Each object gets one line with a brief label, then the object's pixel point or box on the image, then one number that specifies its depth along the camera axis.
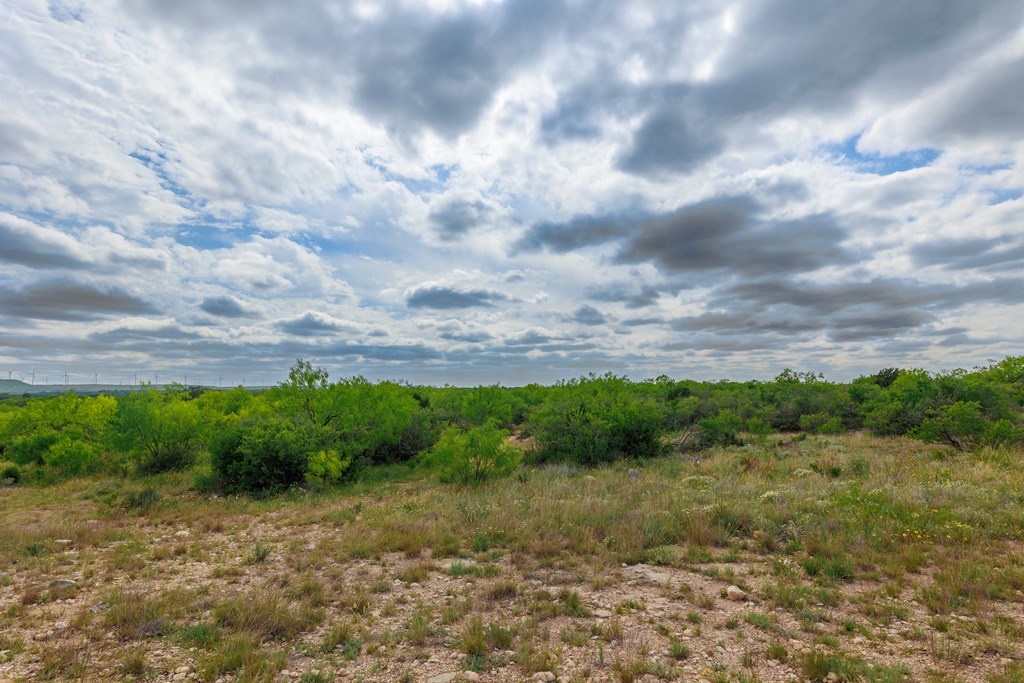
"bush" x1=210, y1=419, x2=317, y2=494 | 14.71
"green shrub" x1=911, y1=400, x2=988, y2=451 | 15.33
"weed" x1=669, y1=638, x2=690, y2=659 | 5.04
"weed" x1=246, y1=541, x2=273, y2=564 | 8.29
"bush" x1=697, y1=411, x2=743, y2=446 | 20.75
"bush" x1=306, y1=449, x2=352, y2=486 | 14.64
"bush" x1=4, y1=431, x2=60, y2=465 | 18.67
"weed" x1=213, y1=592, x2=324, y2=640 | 5.71
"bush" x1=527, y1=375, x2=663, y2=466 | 17.84
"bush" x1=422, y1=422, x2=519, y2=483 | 14.20
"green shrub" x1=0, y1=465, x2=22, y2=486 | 16.64
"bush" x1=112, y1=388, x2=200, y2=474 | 16.95
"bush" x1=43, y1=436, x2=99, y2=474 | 17.06
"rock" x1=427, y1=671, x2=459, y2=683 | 4.68
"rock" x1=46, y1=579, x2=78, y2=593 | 6.95
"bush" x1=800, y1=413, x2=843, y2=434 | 22.11
